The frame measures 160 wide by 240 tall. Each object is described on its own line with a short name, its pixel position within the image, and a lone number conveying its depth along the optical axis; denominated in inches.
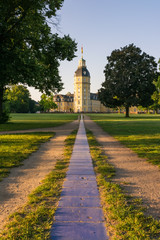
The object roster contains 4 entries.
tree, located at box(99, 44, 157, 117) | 1779.0
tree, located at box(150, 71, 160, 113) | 2657.2
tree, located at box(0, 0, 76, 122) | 602.9
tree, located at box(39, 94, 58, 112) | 4188.2
